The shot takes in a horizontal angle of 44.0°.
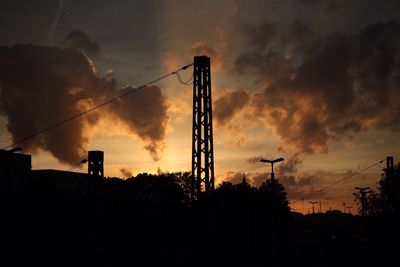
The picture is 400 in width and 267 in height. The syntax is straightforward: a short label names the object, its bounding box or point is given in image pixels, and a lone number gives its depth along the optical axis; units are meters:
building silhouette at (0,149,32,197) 55.19
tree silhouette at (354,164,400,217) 80.06
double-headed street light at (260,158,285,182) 42.27
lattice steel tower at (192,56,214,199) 36.53
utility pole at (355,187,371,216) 84.44
